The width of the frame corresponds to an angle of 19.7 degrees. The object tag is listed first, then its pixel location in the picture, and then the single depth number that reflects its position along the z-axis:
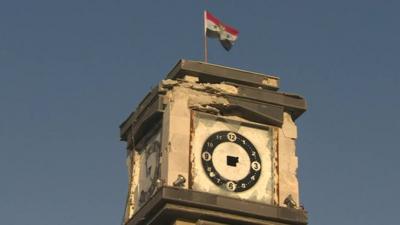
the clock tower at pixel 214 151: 42.78
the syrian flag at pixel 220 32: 47.97
